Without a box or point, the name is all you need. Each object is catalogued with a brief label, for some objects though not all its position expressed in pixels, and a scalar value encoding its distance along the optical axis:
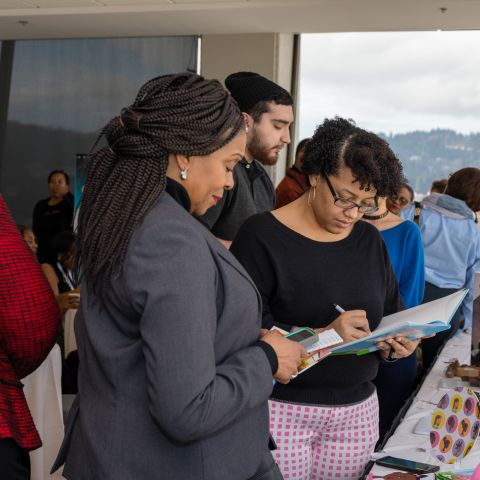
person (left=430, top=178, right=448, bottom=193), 6.31
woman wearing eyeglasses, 1.80
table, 1.81
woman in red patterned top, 1.53
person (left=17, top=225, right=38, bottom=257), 4.41
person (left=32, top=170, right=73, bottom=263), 7.37
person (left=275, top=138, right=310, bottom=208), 3.95
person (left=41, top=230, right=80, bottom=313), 4.54
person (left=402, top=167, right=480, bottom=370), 3.98
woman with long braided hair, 1.09
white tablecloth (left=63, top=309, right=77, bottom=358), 3.98
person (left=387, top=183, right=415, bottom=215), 4.07
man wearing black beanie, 2.50
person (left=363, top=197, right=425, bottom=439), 2.59
